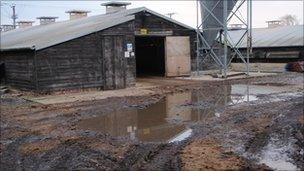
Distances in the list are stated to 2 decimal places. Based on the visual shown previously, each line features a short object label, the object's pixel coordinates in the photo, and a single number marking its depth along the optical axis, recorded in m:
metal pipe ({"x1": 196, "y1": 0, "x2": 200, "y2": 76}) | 20.86
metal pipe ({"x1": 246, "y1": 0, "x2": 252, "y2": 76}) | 19.73
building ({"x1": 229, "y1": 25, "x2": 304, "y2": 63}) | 26.27
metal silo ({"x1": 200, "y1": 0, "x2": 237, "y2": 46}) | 20.19
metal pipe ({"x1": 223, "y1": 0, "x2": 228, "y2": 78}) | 19.03
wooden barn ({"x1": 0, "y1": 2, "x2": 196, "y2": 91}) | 14.97
